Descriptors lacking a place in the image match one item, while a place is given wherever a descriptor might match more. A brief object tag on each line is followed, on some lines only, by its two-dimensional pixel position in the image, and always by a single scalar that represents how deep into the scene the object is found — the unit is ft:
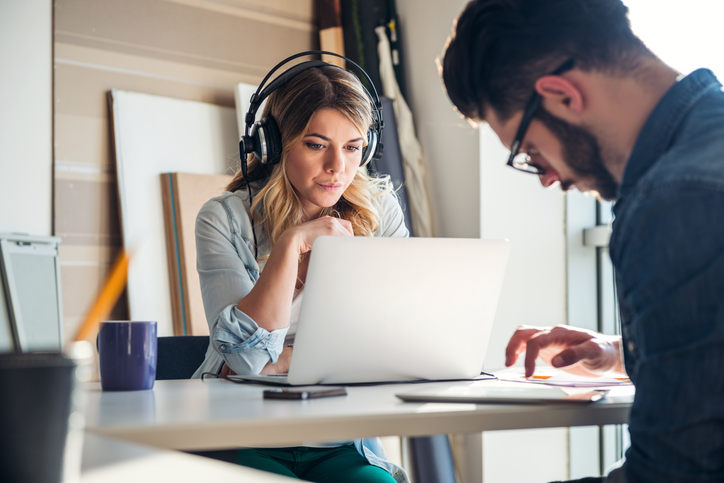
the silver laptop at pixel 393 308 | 3.32
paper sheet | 3.56
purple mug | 3.34
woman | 4.25
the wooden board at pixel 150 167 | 8.66
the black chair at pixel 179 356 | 4.76
